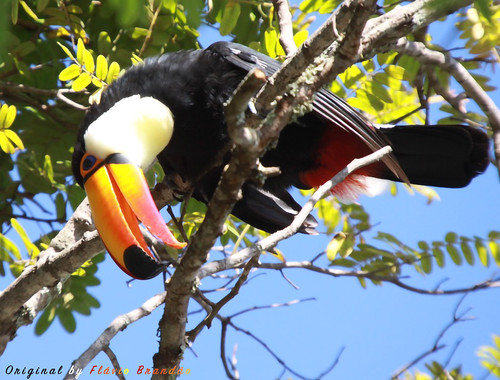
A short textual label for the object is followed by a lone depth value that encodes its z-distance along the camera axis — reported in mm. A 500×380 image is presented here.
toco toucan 5977
